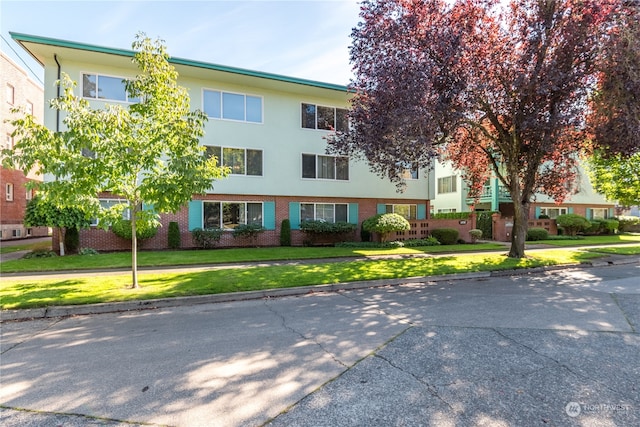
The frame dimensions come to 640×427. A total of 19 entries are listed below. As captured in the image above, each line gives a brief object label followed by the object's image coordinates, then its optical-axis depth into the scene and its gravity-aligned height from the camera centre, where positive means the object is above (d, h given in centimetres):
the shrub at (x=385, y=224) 1950 -50
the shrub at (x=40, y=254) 1409 -146
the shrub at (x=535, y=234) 2503 -149
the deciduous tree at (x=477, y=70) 1084 +479
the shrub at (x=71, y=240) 1529 -95
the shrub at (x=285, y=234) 1933 -99
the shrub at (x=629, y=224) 3331 -110
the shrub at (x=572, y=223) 2778 -78
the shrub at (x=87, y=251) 1515 -145
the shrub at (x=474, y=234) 2322 -132
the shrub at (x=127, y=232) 1596 -65
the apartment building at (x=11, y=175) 2336 +314
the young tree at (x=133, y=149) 753 +159
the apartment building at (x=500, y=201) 2897 +114
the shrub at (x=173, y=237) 1716 -96
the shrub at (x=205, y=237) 1742 -99
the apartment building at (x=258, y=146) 1620 +392
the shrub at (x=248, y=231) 1839 -77
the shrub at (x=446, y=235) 2191 -130
